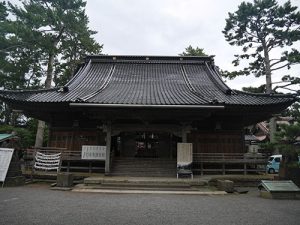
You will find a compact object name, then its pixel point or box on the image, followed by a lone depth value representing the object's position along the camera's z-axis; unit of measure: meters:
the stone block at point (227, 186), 10.49
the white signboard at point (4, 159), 10.67
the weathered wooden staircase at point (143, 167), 12.64
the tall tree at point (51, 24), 21.23
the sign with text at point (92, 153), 12.98
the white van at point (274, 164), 22.83
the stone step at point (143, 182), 10.74
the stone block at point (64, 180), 10.70
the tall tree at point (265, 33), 20.95
